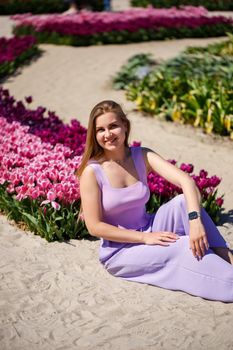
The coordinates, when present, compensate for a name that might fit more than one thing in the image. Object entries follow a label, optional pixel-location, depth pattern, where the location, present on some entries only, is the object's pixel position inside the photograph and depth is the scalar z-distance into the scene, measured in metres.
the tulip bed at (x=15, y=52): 10.92
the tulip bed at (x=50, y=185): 4.21
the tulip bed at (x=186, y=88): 6.92
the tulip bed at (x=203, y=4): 20.70
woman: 3.28
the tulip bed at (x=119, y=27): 12.23
